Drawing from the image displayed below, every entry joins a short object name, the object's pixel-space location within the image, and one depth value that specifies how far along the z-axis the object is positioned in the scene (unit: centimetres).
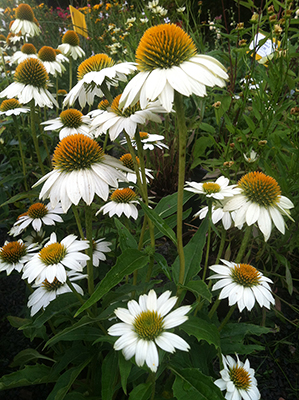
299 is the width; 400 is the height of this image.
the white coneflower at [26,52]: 62
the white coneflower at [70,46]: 66
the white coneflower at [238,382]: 30
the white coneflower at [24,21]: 66
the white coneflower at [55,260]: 29
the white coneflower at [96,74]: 26
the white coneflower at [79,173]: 26
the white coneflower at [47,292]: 33
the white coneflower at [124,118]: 26
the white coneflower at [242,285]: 30
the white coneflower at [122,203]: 38
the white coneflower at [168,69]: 22
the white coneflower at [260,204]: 29
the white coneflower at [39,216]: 41
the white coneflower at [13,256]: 36
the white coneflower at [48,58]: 56
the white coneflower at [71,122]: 40
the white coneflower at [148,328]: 23
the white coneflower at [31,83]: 43
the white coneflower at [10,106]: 50
